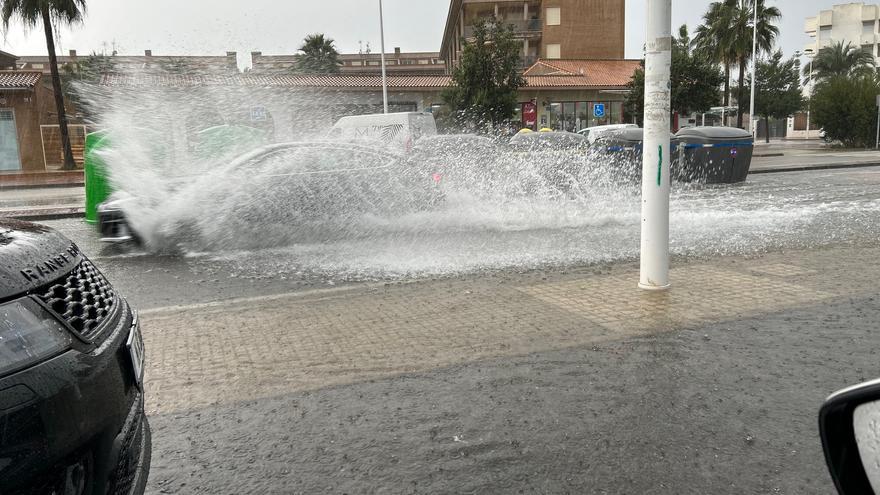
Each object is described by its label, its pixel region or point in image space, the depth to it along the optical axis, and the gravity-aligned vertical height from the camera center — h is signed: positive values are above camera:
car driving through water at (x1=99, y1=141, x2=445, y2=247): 8.49 -0.72
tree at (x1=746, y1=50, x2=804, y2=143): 55.81 +2.24
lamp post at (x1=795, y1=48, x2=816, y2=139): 69.89 +6.69
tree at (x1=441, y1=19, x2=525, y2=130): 30.02 +2.33
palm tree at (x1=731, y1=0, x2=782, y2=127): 42.00 +5.57
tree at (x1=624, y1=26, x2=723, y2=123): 37.12 +2.12
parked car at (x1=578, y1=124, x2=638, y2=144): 17.55 -0.19
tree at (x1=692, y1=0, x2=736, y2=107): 42.88 +5.21
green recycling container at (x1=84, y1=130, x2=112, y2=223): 10.02 -0.41
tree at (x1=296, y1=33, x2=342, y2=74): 64.06 +8.41
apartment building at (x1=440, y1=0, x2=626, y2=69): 56.81 +8.62
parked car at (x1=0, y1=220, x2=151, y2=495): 1.40 -0.54
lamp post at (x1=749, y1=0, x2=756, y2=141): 38.28 +4.08
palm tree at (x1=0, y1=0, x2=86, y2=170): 26.92 +5.27
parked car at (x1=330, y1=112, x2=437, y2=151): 13.31 +0.12
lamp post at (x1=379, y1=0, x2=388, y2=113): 31.31 +2.66
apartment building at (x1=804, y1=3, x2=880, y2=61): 92.25 +12.60
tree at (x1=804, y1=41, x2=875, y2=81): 75.69 +6.28
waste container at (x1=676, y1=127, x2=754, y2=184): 17.75 -0.85
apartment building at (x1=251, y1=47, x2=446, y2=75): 80.44 +11.08
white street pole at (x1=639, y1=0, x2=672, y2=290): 5.61 -0.17
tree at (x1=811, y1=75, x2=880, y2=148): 35.69 +0.37
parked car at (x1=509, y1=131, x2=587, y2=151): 14.76 -0.31
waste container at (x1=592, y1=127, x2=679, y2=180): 16.36 -0.60
